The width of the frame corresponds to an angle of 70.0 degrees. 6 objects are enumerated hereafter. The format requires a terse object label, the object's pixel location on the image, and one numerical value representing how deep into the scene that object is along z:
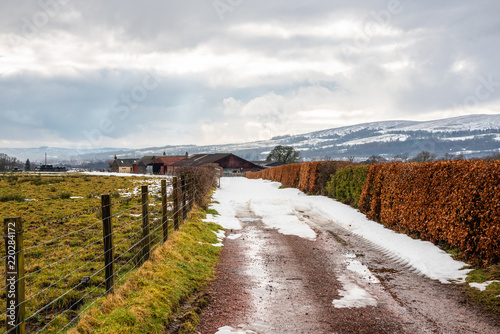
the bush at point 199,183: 15.20
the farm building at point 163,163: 96.23
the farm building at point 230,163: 86.88
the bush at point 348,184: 15.72
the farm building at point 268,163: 117.75
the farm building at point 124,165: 119.90
